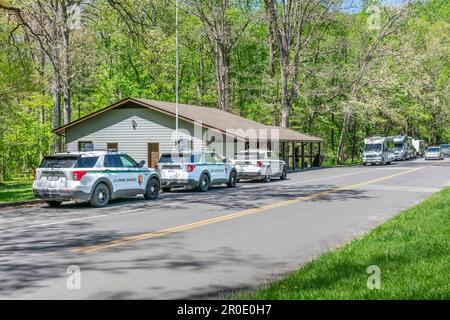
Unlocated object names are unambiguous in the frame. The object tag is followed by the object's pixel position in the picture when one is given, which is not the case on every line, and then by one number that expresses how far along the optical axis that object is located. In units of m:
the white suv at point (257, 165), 28.88
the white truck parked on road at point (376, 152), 55.31
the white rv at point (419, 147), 81.89
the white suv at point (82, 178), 16.62
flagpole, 34.00
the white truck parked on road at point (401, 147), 68.25
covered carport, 41.38
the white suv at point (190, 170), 22.52
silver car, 65.56
